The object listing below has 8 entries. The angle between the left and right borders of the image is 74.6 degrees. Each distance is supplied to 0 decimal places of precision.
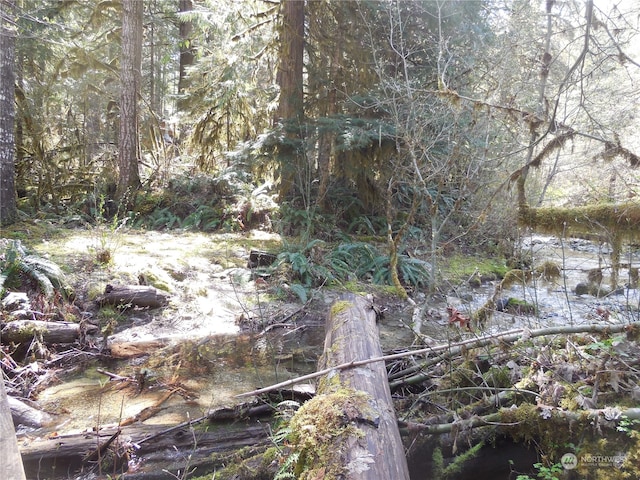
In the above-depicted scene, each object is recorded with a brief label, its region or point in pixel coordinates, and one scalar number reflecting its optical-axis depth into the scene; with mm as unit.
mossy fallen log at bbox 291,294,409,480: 1885
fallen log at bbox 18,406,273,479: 2701
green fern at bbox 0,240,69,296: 4984
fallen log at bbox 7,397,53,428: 3290
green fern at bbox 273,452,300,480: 2062
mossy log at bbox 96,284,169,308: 5500
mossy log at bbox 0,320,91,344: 4285
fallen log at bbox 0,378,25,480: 1912
